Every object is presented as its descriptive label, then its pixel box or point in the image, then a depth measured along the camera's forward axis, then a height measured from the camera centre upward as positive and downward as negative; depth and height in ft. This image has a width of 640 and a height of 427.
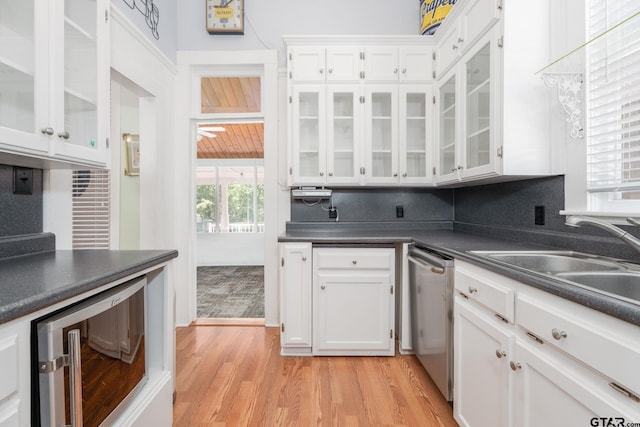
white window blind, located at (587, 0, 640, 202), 4.32 +1.56
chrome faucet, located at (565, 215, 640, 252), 3.64 -0.17
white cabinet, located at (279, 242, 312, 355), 7.57 -1.93
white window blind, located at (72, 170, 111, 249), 9.75 +0.10
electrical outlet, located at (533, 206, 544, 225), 6.05 -0.06
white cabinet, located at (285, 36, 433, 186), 8.52 +2.75
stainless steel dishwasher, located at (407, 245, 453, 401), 5.55 -1.98
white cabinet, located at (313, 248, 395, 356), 7.55 -2.06
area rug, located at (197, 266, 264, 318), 10.91 -3.31
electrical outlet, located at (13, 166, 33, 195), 4.66 +0.48
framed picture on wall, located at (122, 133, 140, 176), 10.43 +1.95
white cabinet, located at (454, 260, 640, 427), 2.48 -1.48
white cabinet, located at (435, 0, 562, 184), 5.55 +2.22
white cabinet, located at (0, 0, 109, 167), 3.52 +1.66
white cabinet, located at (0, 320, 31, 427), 2.35 -1.23
